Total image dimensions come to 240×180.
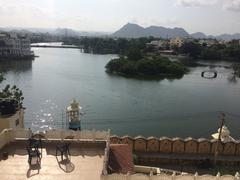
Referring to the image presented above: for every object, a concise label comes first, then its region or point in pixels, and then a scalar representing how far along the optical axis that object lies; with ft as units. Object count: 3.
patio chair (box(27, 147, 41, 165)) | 26.04
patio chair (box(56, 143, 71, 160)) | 27.17
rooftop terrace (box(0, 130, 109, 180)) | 24.07
